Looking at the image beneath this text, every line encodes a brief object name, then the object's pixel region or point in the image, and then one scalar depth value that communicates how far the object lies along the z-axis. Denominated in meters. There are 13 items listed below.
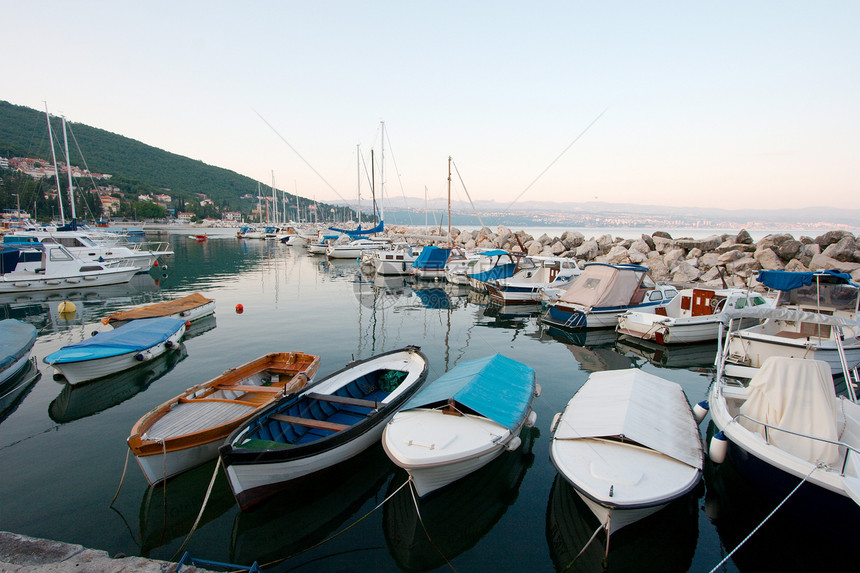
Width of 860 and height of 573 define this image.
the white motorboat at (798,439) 5.00
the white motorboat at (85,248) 27.81
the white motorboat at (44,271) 23.43
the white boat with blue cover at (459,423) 5.89
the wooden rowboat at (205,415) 6.44
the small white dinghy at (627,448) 5.07
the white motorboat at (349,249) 46.22
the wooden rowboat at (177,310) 15.31
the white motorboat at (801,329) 11.03
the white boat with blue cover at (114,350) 10.57
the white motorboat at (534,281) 23.23
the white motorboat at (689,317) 15.40
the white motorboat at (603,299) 17.52
